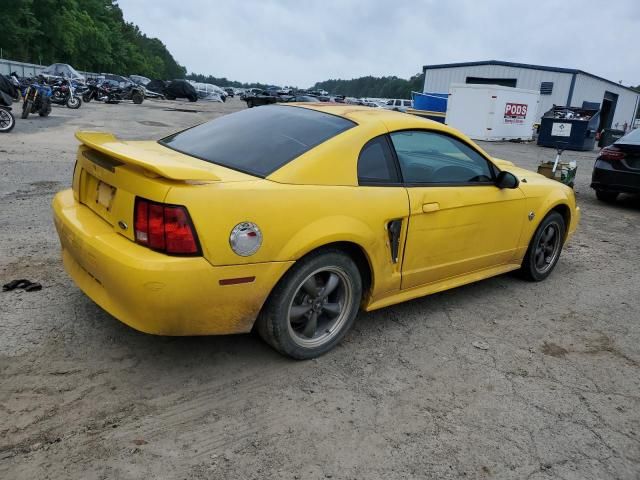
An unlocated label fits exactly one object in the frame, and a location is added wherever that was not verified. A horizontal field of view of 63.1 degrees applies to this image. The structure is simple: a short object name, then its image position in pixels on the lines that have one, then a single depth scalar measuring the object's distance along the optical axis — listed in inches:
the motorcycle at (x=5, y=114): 450.6
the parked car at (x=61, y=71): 1379.2
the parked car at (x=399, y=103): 1712.0
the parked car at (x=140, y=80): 1844.2
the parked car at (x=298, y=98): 1254.9
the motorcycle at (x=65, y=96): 767.1
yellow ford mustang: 99.5
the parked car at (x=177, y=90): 1620.3
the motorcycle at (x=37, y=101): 571.2
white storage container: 867.4
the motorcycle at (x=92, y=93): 983.6
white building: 1309.1
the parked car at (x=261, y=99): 1371.8
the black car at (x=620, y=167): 331.6
